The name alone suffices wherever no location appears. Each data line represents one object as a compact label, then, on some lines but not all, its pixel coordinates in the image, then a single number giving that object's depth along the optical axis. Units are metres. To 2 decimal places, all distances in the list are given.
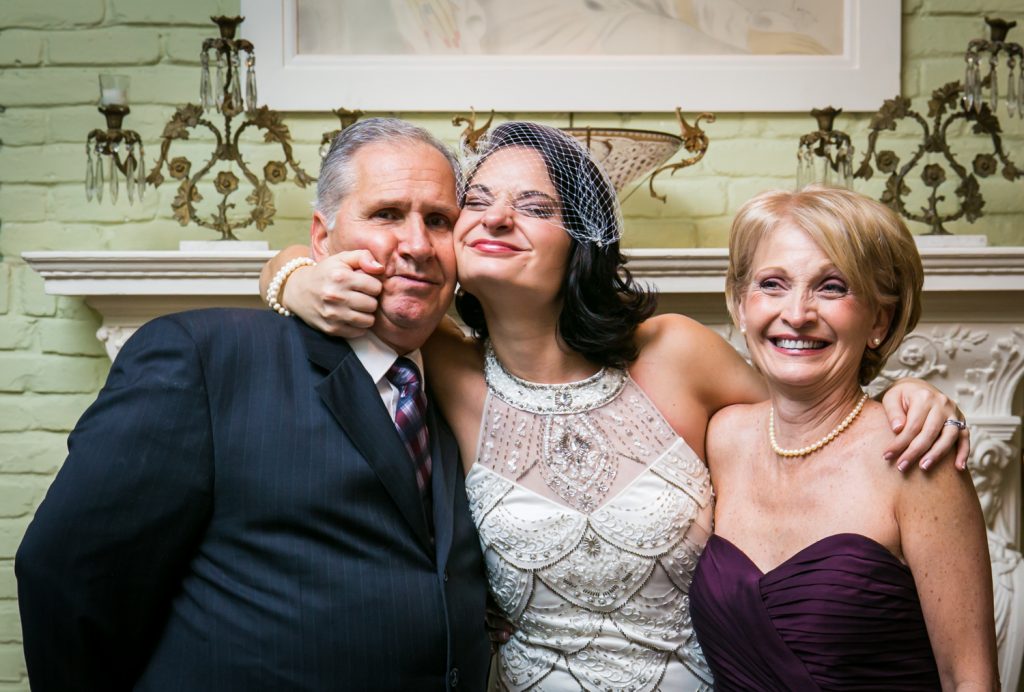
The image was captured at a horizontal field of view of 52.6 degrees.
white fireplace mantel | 2.52
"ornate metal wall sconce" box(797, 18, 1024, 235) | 2.51
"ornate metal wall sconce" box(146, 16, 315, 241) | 2.52
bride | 1.86
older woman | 1.61
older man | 1.57
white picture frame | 2.74
